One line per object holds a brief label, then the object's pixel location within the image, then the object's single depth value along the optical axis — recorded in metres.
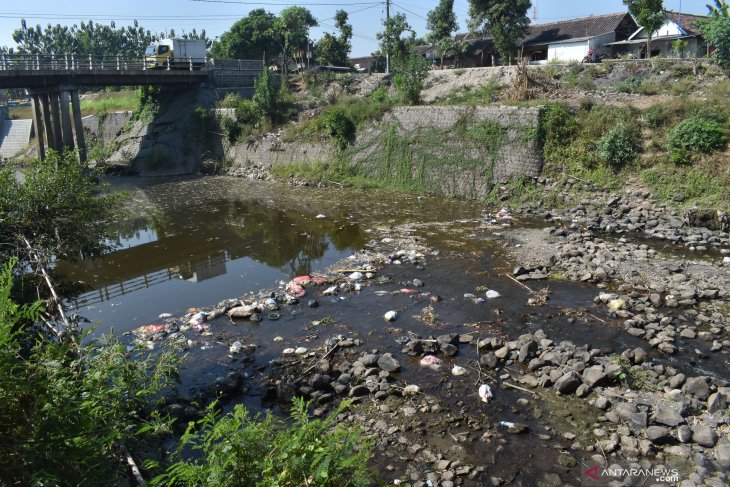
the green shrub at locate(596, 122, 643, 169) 14.95
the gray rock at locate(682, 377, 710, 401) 6.01
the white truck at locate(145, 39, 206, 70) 28.08
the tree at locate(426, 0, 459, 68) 27.97
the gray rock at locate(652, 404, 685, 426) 5.55
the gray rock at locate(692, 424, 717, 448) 5.25
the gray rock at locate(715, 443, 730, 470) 4.95
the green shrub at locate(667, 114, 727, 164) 13.85
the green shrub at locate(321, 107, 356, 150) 21.19
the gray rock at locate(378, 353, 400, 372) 7.13
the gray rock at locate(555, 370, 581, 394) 6.35
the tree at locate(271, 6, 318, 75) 32.34
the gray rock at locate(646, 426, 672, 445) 5.37
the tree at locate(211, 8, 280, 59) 34.28
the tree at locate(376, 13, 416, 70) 28.59
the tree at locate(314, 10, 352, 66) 32.53
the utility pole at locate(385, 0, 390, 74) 28.64
